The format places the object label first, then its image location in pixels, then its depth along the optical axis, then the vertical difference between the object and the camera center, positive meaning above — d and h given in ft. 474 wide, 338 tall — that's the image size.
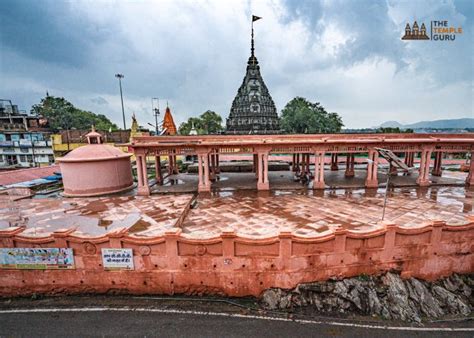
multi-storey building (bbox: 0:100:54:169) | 116.88 -4.39
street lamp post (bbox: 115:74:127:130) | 138.72 +36.32
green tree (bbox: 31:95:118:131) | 184.03 +19.76
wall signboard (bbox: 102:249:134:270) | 26.76 -14.04
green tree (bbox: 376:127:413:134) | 151.16 +0.97
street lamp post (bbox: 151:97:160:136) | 119.81 +13.09
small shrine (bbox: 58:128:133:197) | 55.06 -8.07
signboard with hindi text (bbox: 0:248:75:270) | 26.84 -13.81
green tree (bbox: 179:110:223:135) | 229.66 +12.31
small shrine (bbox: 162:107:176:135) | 117.19 +6.70
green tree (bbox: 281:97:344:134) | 168.55 +9.96
